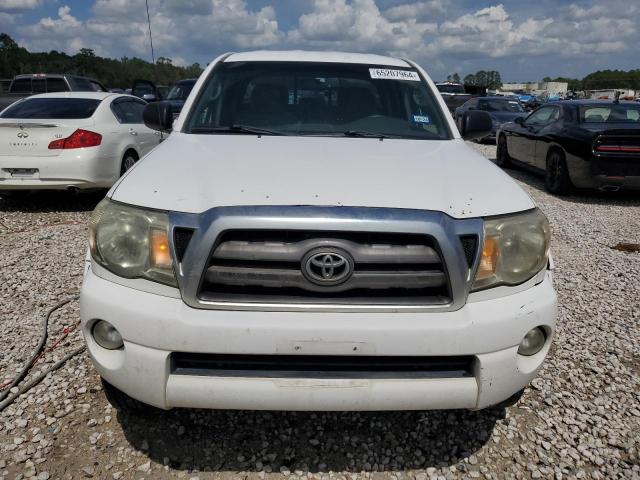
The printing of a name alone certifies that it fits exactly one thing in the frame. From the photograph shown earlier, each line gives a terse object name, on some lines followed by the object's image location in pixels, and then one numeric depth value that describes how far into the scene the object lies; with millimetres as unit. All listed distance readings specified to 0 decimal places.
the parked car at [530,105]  33753
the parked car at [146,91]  13110
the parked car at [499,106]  16144
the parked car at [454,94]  22038
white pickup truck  1920
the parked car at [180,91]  13531
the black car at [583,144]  7512
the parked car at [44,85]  14047
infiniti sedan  6539
